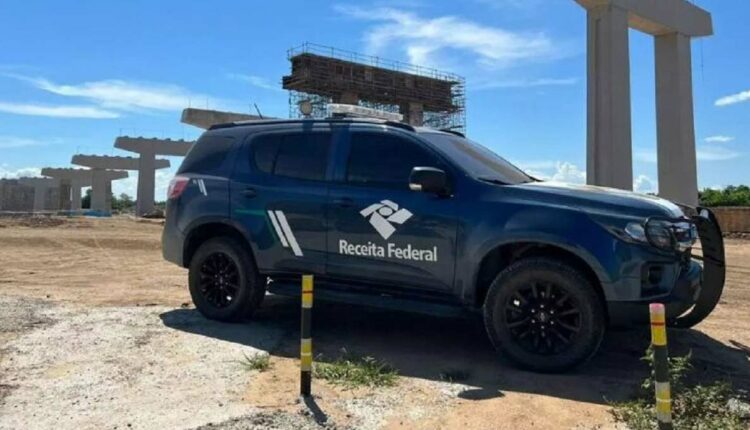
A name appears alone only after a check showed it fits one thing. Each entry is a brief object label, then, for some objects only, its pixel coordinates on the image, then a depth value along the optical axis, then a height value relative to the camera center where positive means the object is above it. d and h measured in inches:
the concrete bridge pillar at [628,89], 930.1 +232.5
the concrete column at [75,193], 3363.7 +237.7
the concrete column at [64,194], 3344.0 +227.2
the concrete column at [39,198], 3189.0 +193.1
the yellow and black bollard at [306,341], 195.8 -29.0
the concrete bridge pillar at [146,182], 2324.1 +203.5
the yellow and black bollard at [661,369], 147.2 -27.3
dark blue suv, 215.0 +2.8
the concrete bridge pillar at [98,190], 2989.7 +221.4
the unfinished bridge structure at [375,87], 1953.7 +495.7
